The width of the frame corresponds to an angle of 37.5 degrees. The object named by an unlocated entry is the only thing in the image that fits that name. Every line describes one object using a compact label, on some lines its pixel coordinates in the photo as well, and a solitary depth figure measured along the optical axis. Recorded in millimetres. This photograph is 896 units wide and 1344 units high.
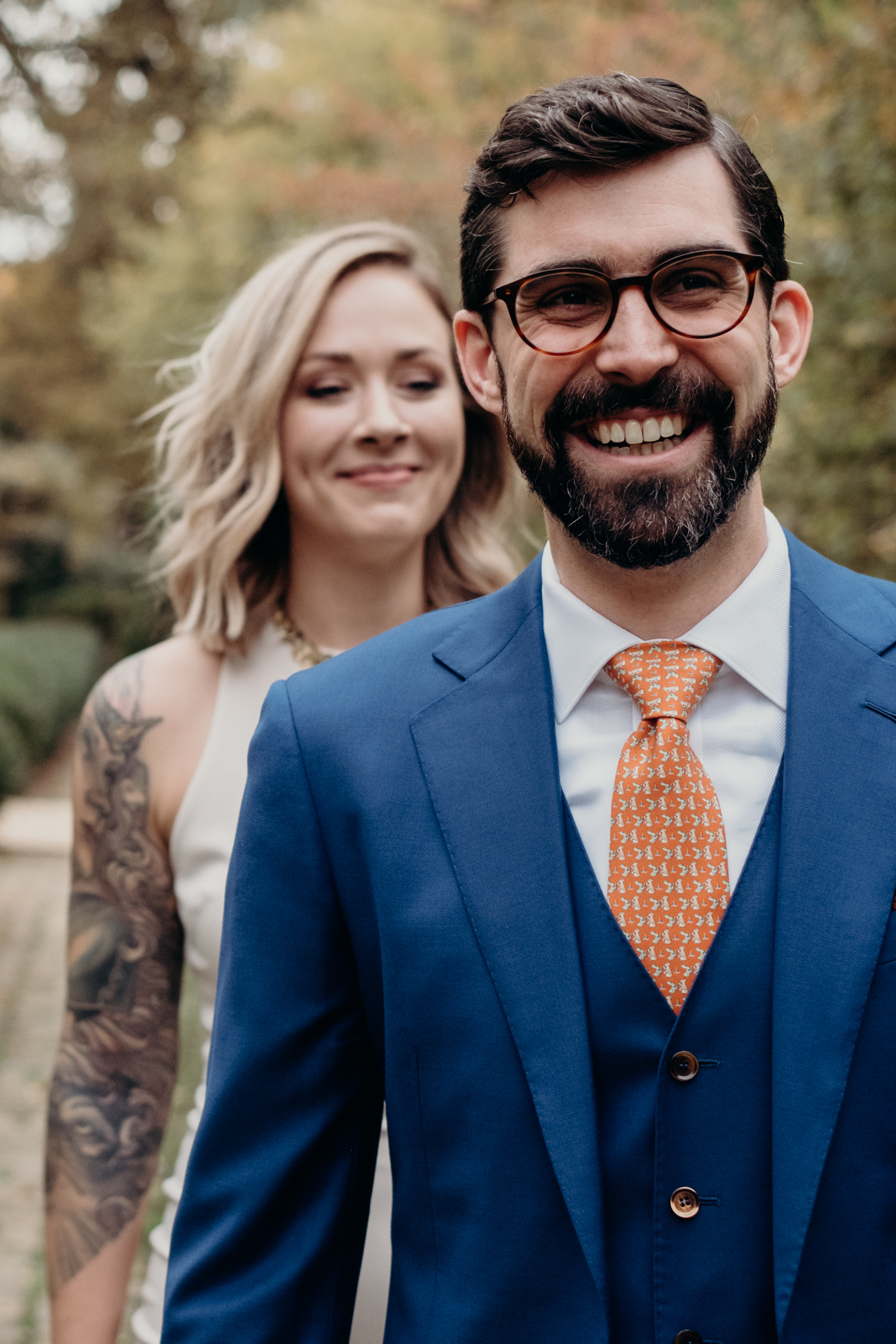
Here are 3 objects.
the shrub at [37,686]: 12594
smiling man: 1485
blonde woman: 2434
